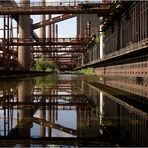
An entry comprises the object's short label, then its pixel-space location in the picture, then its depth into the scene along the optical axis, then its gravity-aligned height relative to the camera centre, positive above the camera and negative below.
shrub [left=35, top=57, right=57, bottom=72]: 78.93 +1.95
